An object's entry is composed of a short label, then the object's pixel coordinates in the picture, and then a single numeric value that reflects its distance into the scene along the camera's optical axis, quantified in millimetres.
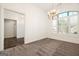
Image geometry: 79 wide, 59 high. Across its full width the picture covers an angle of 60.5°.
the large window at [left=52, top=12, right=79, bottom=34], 2345
